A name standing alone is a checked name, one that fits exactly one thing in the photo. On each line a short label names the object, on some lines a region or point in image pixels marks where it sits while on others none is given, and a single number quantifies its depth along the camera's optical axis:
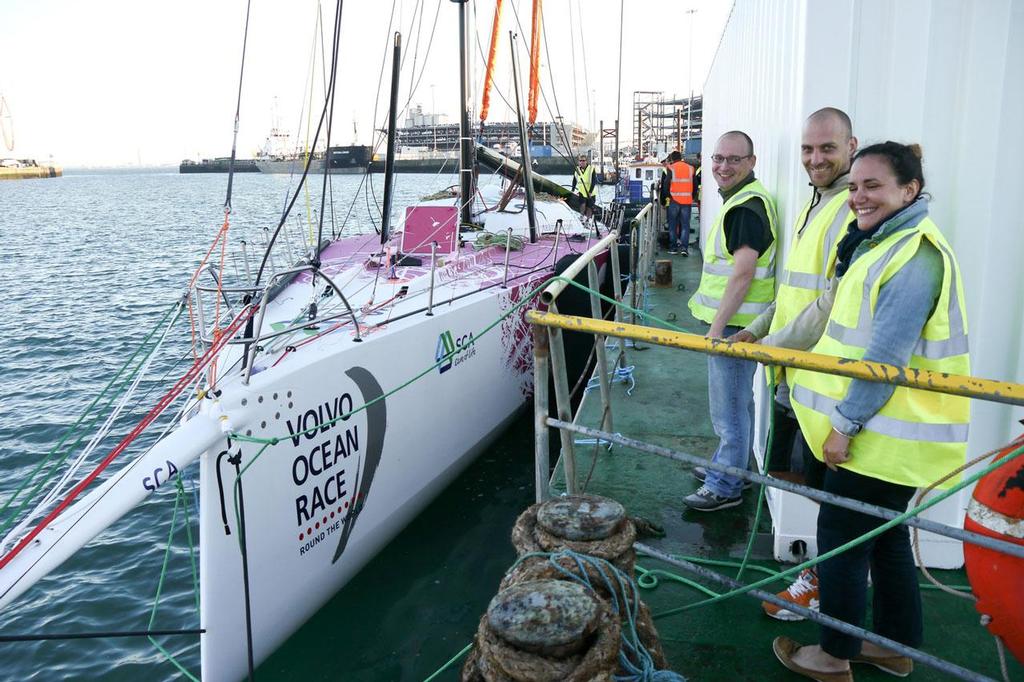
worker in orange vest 13.45
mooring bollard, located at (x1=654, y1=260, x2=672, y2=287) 10.55
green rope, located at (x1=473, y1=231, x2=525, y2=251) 7.55
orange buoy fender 1.91
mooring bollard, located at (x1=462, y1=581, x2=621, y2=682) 1.99
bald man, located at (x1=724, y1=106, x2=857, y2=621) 2.62
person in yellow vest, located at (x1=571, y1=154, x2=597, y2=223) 11.91
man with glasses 3.38
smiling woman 1.98
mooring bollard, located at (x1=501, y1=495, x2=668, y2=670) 2.33
